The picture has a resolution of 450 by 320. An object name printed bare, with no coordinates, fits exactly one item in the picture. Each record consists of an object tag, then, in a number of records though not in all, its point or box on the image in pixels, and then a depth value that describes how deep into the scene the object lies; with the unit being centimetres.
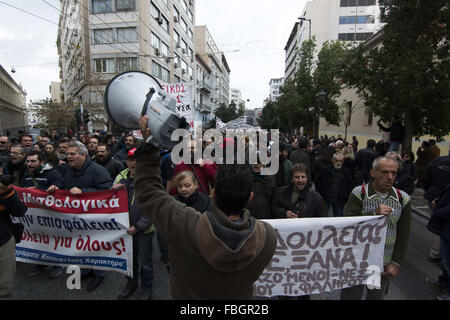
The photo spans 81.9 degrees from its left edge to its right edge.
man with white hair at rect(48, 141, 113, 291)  335
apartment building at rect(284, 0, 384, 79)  3622
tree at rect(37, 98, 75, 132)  2491
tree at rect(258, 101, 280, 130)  3974
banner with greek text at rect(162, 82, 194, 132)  729
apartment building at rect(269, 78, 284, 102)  14950
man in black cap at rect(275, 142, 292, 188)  491
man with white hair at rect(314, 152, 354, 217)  448
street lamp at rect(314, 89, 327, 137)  1318
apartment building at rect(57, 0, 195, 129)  2433
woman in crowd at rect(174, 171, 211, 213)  294
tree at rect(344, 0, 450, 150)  689
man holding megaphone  104
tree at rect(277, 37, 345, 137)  1702
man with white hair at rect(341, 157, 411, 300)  233
